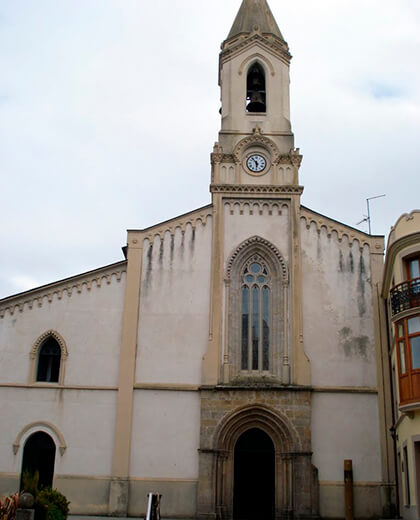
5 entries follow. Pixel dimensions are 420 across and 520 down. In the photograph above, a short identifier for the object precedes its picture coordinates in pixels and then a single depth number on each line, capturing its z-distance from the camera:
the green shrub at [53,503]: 17.58
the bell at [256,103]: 32.09
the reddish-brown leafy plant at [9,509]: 17.19
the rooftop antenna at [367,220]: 33.41
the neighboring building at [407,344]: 22.09
